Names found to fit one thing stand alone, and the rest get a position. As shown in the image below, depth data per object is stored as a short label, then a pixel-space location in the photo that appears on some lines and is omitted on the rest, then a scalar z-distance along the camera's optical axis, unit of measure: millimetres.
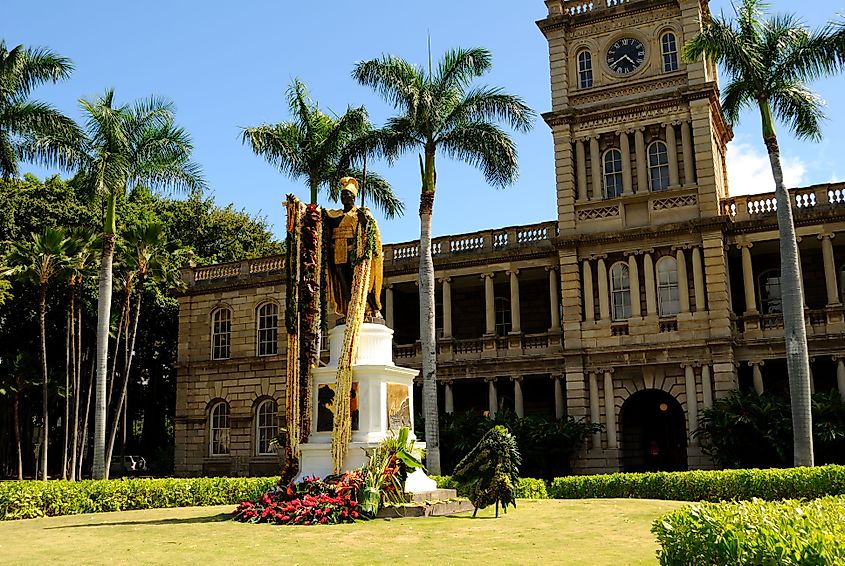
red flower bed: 12422
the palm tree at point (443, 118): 24094
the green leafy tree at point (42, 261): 29422
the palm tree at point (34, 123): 24422
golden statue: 15242
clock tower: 26609
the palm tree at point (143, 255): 29984
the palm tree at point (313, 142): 26672
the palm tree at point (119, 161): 23766
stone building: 26469
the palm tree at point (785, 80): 19484
